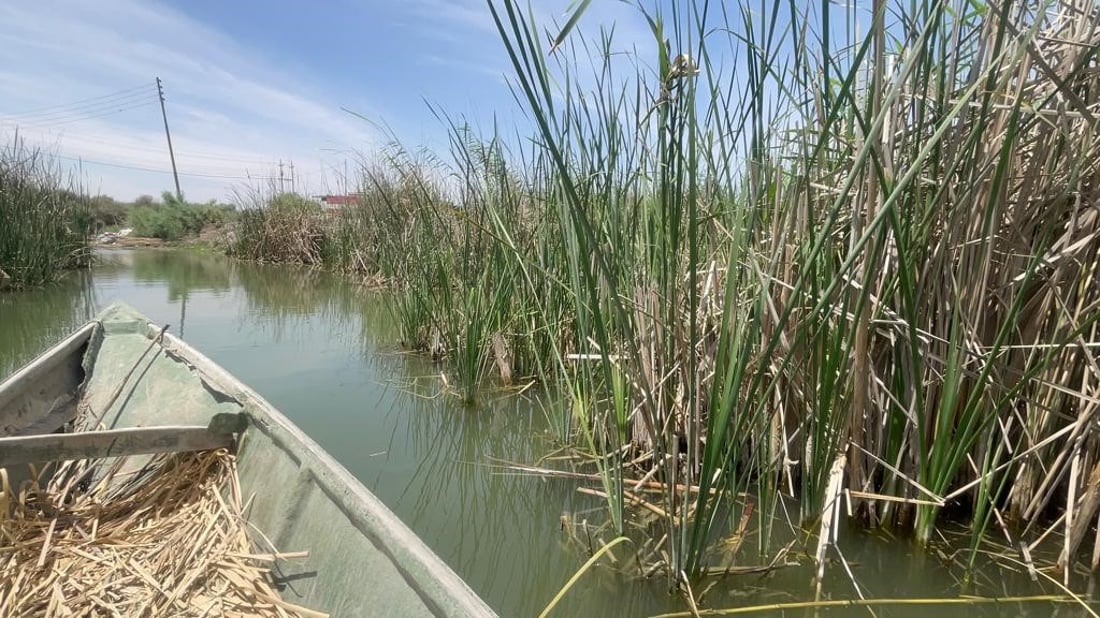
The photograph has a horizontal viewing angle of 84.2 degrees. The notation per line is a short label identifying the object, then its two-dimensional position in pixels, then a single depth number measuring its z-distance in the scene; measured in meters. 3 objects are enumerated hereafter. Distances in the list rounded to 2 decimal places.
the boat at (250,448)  1.10
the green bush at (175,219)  19.98
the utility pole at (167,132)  28.37
